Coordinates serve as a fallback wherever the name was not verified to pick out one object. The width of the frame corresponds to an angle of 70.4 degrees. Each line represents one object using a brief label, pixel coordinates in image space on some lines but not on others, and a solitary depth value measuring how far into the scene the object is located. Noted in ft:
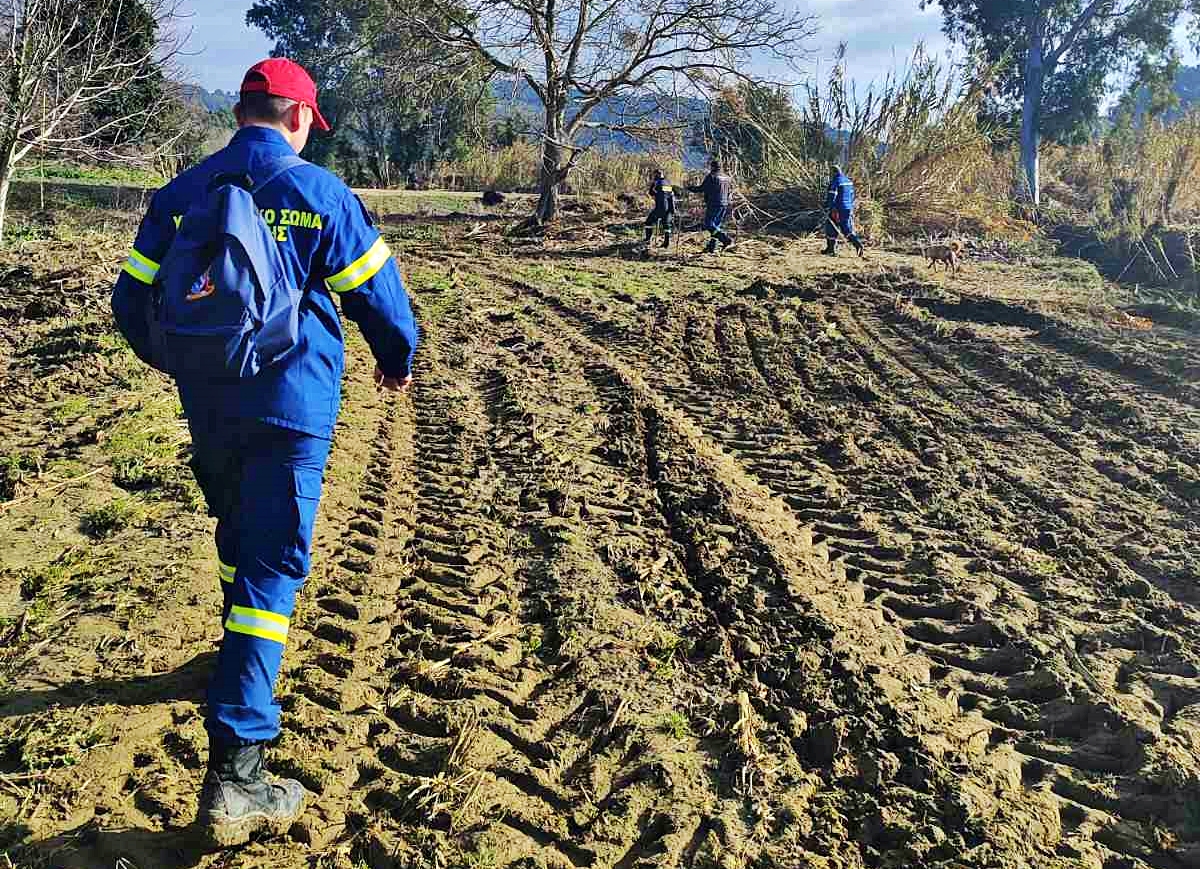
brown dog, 42.42
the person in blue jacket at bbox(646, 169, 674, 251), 49.42
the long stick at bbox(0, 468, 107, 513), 14.21
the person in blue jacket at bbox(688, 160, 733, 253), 49.39
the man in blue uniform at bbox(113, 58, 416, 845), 7.96
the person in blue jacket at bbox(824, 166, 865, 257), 49.26
